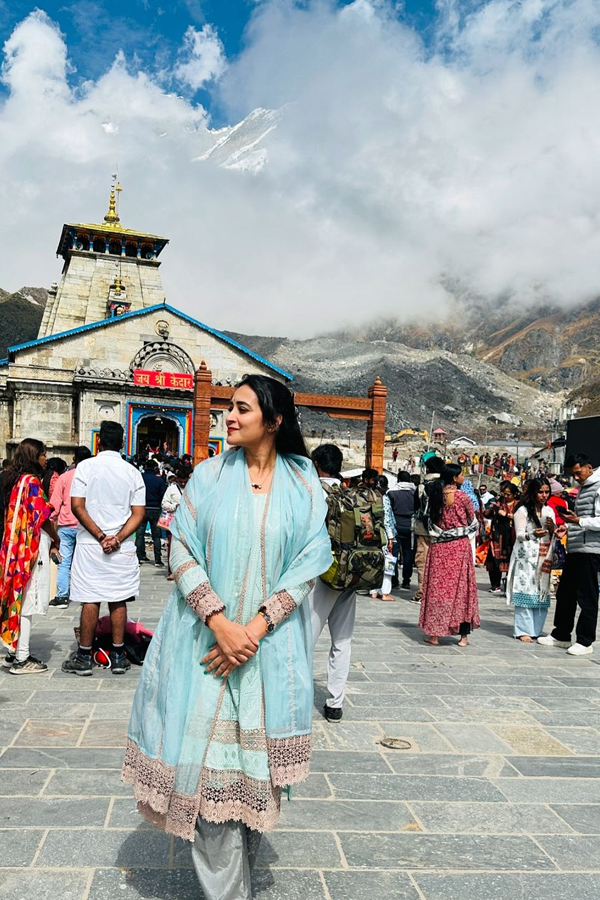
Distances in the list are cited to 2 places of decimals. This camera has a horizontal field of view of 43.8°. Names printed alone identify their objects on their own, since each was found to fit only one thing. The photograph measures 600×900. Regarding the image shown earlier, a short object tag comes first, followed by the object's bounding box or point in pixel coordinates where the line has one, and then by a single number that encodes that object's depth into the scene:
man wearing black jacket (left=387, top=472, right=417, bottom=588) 10.98
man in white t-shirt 5.54
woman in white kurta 7.68
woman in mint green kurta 2.40
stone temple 26.12
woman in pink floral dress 7.22
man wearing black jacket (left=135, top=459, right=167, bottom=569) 12.48
